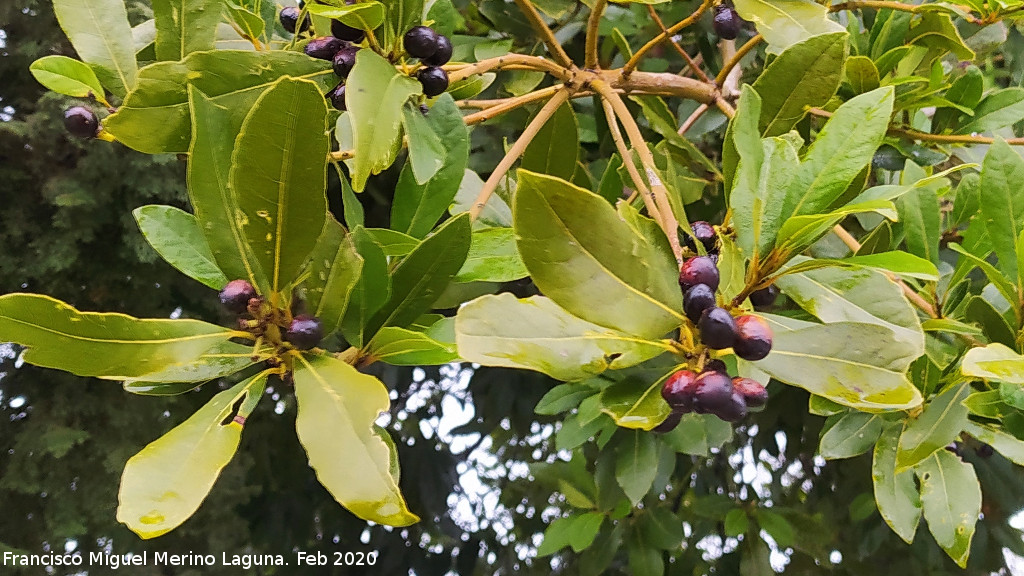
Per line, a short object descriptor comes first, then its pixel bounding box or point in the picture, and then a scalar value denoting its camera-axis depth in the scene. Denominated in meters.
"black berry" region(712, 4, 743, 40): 0.66
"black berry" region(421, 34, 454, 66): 0.47
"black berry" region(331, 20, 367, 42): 0.45
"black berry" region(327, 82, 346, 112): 0.47
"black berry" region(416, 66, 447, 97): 0.47
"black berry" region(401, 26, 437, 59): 0.46
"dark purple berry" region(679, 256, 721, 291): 0.36
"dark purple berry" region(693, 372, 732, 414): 0.33
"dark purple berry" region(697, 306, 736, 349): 0.33
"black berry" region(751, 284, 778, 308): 0.55
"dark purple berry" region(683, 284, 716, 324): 0.34
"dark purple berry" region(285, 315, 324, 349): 0.38
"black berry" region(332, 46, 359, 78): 0.45
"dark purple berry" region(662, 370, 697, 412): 0.34
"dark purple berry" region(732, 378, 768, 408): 0.38
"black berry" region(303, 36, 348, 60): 0.47
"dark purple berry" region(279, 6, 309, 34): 0.59
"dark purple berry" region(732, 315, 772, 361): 0.33
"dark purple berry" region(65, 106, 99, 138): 0.49
